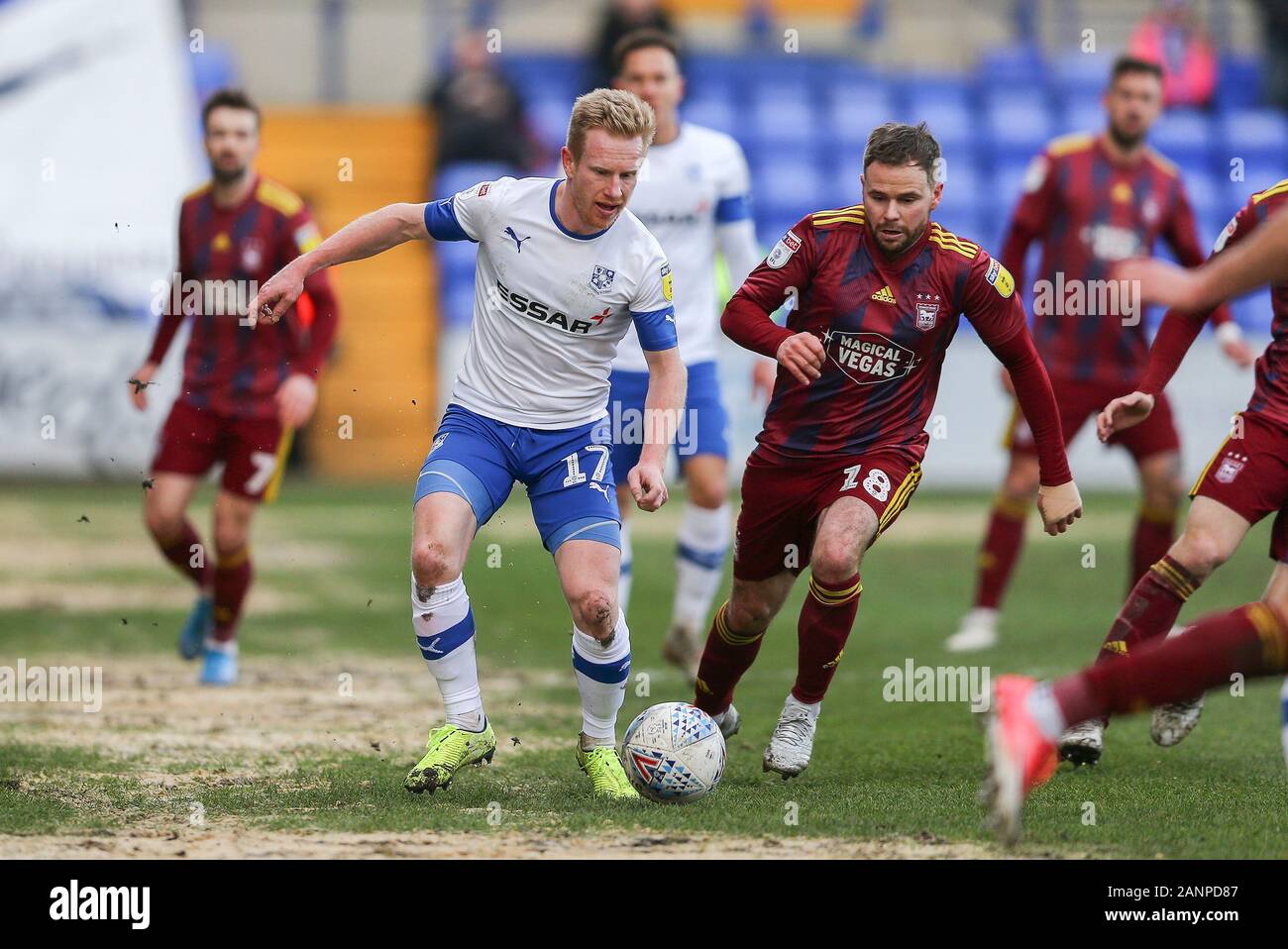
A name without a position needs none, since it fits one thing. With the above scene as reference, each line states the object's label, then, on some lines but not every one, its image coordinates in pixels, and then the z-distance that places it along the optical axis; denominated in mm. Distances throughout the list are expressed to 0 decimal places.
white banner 17703
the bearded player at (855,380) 6031
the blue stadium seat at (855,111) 21375
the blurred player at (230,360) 8773
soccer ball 5855
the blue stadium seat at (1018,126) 21422
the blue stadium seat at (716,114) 20969
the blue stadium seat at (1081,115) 21484
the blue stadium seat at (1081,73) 21922
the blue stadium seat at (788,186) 20531
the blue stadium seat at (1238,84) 22094
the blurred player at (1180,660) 4570
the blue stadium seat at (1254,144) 21234
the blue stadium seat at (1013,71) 21969
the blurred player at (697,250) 8250
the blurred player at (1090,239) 9336
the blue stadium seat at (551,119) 20297
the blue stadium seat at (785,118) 21250
